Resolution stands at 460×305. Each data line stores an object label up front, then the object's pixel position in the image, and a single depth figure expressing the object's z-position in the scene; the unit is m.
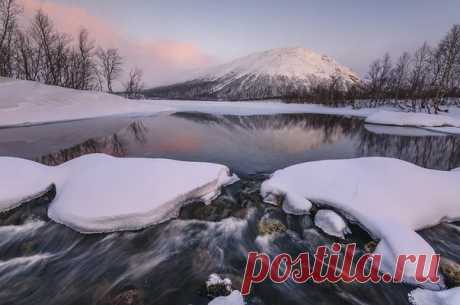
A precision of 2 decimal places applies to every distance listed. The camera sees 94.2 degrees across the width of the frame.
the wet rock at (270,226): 4.97
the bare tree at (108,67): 42.55
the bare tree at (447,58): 29.20
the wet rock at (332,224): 4.78
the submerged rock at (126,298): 3.25
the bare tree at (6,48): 24.27
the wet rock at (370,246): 4.30
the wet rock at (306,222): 5.07
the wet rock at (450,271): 3.56
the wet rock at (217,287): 3.41
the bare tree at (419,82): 36.50
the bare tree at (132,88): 51.78
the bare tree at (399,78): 47.62
